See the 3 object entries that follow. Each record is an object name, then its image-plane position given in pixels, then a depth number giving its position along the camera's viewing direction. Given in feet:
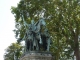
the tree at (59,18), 88.98
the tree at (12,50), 131.44
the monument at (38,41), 48.67
